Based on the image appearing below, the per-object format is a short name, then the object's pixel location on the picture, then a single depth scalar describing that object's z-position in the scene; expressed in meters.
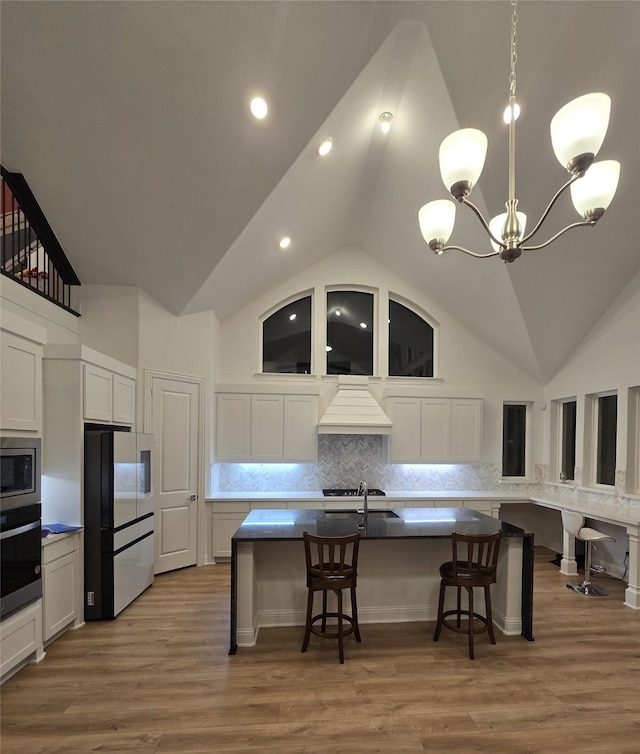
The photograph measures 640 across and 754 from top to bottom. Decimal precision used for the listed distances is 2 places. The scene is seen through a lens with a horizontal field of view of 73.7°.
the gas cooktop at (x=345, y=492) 5.66
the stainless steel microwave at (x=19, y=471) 2.73
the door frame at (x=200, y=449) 5.11
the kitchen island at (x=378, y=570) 3.32
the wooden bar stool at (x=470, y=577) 3.18
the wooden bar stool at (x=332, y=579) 3.05
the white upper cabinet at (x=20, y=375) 2.81
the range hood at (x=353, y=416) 5.62
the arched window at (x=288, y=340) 6.21
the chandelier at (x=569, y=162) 1.93
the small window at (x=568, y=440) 5.91
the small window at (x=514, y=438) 6.51
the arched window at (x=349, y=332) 6.32
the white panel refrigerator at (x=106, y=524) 3.70
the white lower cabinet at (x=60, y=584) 3.21
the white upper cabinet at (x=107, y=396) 3.73
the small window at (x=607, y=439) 5.14
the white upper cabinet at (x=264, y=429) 5.66
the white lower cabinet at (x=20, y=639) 2.72
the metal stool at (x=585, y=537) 4.43
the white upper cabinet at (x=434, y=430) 5.95
